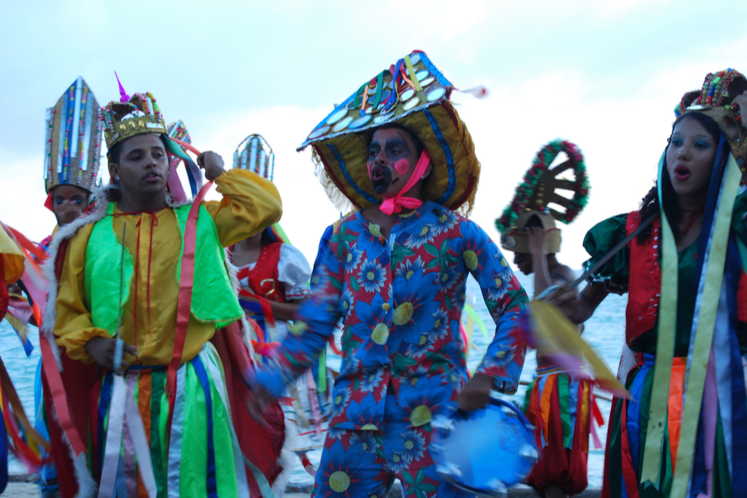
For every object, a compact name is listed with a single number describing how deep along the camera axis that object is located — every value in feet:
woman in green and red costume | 7.67
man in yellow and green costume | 10.39
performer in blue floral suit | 8.49
